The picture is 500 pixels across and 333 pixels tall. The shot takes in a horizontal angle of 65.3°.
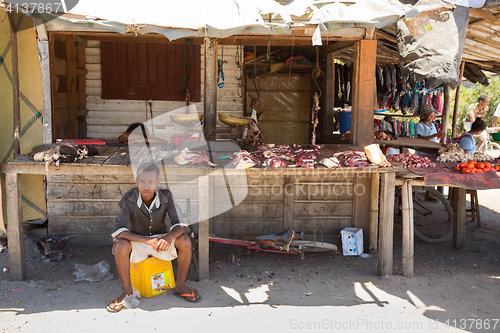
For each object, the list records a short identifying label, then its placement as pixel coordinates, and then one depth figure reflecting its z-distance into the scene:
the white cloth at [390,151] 7.39
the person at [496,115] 11.11
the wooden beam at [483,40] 6.29
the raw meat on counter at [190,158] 4.55
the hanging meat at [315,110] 6.77
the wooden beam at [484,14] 4.94
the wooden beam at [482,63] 8.56
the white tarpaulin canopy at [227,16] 4.02
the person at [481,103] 8.11
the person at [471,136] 6.43
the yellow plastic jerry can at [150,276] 4.22
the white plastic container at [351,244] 5.71
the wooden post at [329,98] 7.68
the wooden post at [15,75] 4.70
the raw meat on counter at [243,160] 4.53
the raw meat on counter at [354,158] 4.66
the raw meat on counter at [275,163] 4.58
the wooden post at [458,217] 6.07
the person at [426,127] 7.86
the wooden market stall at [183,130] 4.74
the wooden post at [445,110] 9.16
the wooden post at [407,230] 4.87
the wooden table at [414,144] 6.65
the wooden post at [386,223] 4.79
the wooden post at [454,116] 9.51
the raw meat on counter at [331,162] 4.58
